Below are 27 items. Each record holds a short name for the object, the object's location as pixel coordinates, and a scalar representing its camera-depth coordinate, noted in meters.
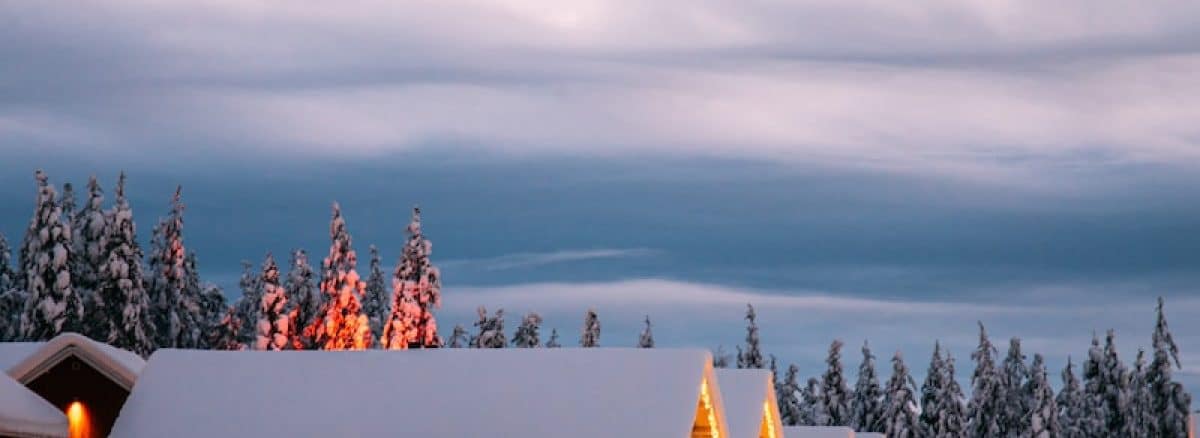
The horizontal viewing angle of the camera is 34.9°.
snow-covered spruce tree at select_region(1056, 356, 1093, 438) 116.44
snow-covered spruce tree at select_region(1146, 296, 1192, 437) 106.81
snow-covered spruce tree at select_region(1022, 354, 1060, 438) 100.25
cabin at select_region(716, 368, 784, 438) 52.09
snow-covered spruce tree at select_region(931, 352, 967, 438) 105.62
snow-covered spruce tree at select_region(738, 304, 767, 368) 113.69
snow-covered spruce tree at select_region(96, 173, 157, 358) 85.31
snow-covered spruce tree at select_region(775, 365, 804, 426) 110.38
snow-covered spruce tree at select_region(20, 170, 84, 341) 81.38
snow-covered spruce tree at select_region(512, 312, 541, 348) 113.00
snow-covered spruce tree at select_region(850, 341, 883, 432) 113.12
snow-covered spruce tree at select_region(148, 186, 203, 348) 93.00
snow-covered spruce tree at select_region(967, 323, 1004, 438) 111.25
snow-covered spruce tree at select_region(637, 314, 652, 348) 122.06
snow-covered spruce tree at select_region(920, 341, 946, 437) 107.06
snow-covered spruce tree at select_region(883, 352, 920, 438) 104.81
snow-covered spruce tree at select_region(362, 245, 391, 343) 123.35
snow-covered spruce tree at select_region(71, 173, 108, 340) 85.44
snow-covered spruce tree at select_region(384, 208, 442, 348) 93.81
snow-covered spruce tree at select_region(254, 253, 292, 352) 92.00
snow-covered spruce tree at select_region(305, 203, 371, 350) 97.25
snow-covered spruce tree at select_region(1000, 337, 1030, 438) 115.62
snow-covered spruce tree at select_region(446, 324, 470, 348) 116.61
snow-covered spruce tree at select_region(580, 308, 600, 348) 112.75
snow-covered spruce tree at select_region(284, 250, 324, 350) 102.00
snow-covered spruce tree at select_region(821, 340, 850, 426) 108.81
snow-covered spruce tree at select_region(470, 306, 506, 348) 106.50
